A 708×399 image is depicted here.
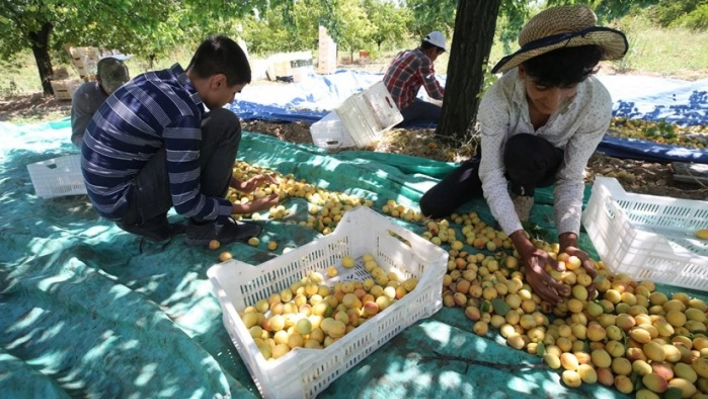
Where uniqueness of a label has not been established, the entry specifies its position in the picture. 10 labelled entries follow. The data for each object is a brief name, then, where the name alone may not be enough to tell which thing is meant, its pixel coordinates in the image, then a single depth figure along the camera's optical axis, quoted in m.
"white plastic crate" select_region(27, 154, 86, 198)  2.89
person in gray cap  3.04
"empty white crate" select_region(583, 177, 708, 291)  1.77
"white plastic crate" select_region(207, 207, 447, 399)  1.30
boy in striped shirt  1.85
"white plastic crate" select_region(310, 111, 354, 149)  4.30
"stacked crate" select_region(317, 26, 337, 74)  13.57
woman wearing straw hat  1.54
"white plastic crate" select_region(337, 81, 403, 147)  4.16
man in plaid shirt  4.48
